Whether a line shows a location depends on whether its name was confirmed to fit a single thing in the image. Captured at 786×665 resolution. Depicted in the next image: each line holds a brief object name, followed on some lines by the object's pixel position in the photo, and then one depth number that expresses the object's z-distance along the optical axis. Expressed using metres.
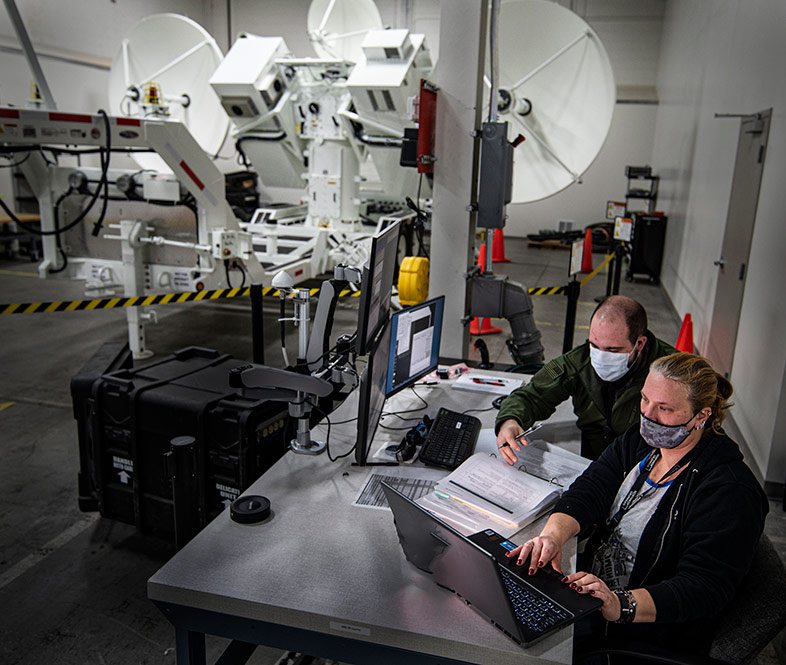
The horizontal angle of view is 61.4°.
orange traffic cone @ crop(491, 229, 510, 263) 11.11
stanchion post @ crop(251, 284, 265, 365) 4.25
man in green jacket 2.34
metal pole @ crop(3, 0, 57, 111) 3.82
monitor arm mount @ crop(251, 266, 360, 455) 2.21
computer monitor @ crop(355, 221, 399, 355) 2.10
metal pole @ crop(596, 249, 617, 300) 7.32
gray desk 1.46
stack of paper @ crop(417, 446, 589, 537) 1.91
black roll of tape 1.86
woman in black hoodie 1.54
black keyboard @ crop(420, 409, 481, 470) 2.29
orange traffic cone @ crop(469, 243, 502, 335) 6.89
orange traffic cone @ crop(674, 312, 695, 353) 5.49
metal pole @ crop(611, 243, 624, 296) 7.07
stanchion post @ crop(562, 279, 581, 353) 4.64
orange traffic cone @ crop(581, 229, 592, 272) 10.66
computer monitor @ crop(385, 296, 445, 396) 2.59
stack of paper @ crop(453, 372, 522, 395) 3.07
